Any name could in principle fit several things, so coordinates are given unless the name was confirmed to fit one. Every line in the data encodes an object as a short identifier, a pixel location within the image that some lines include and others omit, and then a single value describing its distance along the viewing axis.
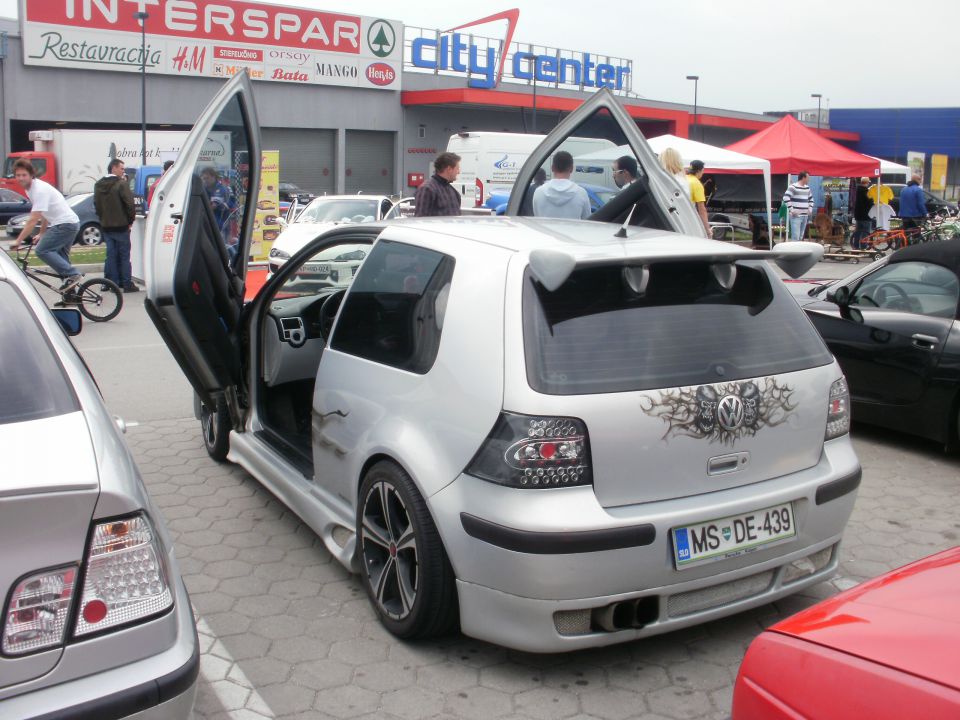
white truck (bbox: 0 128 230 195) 29.36
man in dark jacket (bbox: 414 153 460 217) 8.51
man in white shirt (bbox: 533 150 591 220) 7.66
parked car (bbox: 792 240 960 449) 5.67
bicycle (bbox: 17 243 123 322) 10.91
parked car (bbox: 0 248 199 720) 1.96
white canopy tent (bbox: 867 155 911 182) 28.14
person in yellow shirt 12.25
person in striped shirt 19.00
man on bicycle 10.62
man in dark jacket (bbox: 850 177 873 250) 22.00
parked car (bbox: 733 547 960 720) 1.70
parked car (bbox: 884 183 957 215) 32.47
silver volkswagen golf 2.97
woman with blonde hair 10.41
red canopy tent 19.83
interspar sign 33.47
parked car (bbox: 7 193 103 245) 23.20
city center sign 43.12
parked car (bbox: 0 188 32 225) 26.61
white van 27.39
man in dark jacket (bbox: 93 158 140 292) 12.96
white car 14.07
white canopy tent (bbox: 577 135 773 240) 18.73
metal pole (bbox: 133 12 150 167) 30.18
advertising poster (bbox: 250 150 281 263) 17.19
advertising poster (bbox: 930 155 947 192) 42.95
